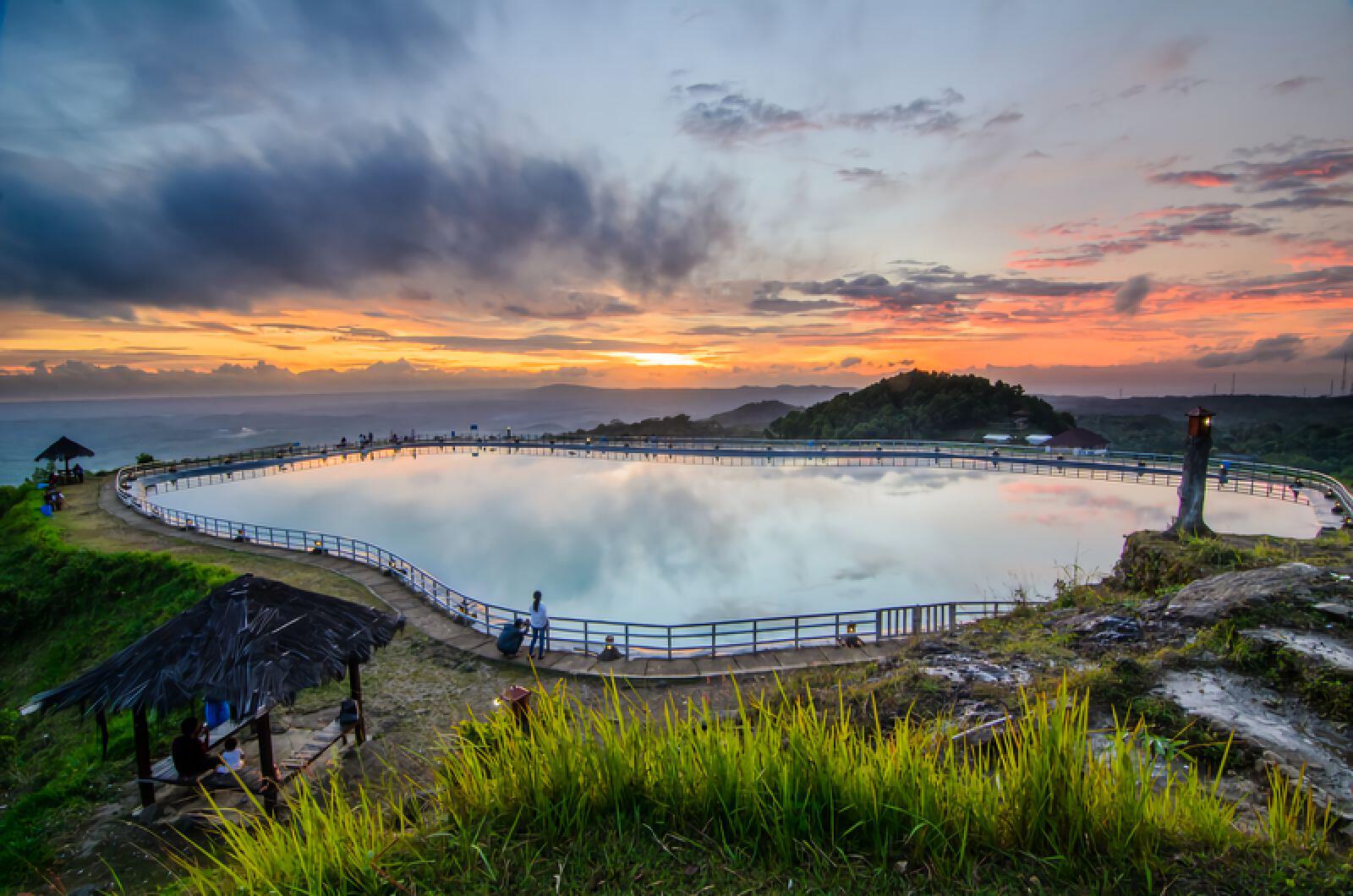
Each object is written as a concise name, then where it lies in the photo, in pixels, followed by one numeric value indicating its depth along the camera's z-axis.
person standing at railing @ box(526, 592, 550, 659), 11.71
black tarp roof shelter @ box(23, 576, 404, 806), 6.99
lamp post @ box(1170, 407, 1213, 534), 14.95
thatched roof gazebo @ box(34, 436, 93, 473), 31.14
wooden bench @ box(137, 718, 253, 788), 7.53
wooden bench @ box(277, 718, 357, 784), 7.80
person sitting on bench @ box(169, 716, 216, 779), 7.60
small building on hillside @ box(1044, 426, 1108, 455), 42.34
